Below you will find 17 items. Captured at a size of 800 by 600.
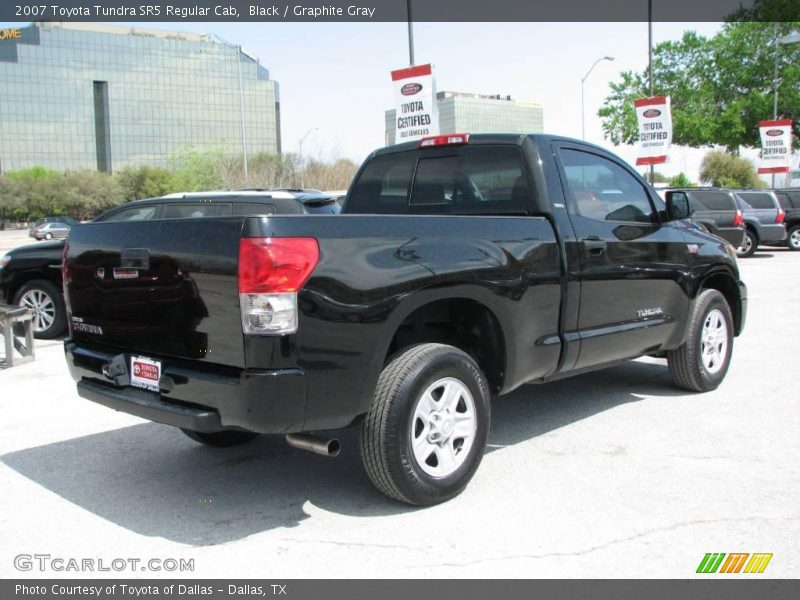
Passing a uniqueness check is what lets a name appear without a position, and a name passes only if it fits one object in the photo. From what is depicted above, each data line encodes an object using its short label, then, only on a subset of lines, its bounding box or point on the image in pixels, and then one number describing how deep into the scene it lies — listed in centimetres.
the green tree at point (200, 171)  7800
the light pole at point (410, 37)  1521
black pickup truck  342
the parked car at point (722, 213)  1955
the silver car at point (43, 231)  4778
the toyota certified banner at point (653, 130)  2105
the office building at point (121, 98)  12062
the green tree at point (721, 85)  3834
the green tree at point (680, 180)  4211
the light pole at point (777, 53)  3666
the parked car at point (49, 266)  934
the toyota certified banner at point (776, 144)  2798
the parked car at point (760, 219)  2105
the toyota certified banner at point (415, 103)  1321
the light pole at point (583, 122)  4047
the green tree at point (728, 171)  5400
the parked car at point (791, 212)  2281
